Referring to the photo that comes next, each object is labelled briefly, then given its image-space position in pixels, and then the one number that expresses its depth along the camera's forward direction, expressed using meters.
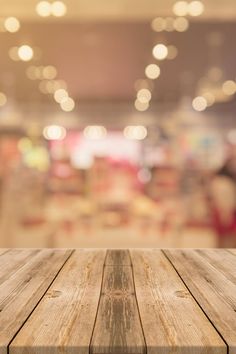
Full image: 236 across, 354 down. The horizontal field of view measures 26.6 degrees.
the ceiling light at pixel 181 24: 6.59
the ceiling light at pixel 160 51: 8.14
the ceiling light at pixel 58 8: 6.03
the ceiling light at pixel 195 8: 5.98
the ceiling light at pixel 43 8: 6.02
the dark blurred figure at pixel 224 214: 5.58
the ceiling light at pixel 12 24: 6.62
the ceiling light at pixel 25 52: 8.20
